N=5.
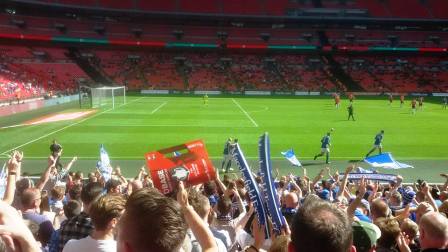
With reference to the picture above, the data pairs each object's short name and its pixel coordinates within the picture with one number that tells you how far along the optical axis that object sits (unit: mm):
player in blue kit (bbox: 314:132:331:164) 23625
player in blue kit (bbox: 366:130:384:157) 24825
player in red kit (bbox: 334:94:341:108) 47438
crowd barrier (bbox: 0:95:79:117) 39091
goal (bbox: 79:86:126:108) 48056
